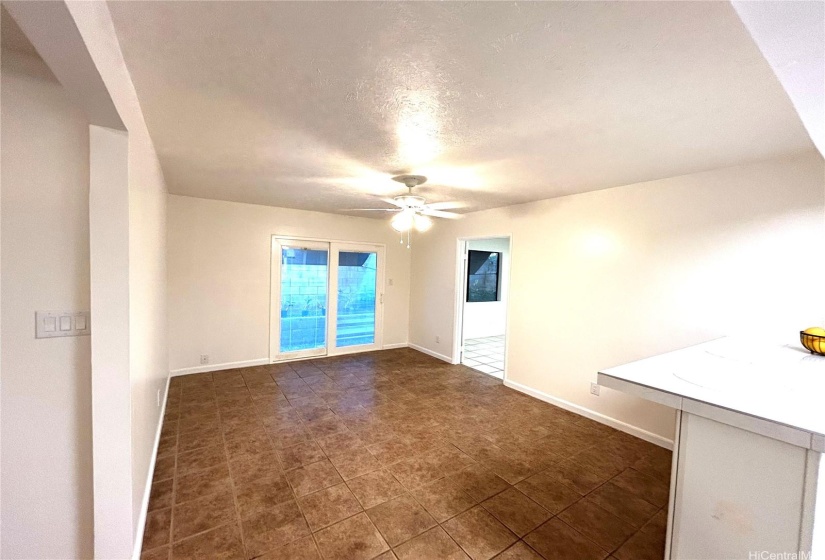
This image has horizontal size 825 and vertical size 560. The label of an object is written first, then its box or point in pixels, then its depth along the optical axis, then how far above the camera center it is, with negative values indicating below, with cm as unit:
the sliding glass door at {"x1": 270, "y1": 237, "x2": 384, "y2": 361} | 488 -55
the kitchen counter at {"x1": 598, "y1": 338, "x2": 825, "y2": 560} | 101 -62
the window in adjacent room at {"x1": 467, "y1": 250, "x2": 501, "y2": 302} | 702 -13
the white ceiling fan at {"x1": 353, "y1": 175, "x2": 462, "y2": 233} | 308 +51
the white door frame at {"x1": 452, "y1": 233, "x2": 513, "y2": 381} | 499 -36
